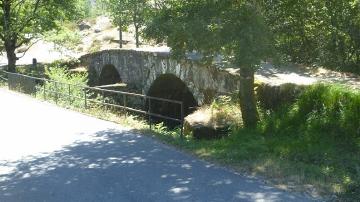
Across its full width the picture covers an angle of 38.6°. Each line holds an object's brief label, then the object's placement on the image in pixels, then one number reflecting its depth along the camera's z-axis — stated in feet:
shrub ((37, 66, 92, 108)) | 66.59
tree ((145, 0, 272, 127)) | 33.55
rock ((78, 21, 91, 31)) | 201.16
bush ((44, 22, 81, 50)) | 107.65
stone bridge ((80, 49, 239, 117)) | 51.39
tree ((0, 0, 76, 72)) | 102.83
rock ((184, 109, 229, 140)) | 41.39
